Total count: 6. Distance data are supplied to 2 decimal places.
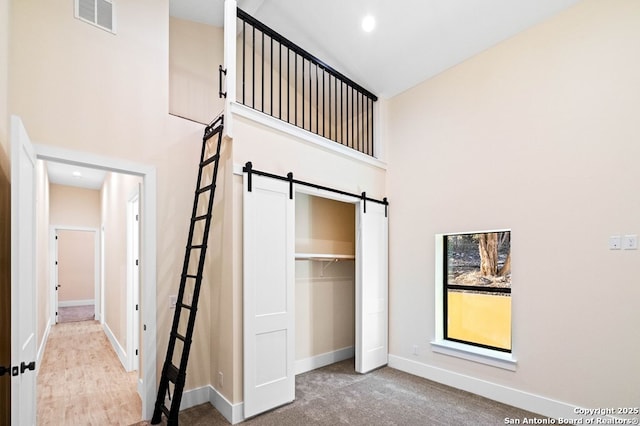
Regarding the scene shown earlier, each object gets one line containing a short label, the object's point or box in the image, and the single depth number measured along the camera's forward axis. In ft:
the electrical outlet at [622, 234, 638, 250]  8.72
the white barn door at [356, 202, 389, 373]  13.43
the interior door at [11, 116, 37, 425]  5.56
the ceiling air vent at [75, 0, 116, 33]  9.10
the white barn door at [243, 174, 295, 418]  9.93
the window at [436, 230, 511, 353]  11.81
